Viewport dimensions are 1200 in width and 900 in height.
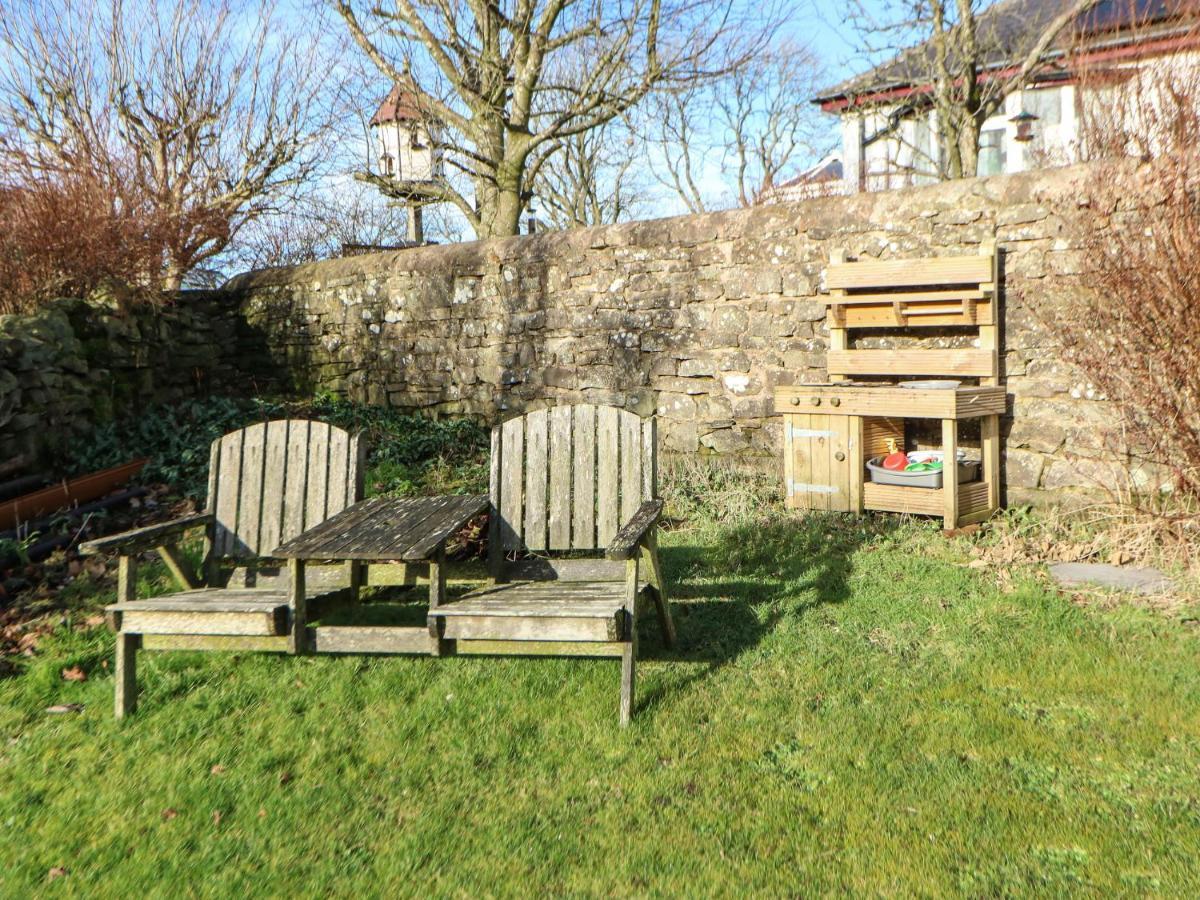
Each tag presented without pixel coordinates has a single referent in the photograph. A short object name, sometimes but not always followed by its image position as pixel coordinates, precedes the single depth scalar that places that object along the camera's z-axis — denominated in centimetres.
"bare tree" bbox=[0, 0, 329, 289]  980
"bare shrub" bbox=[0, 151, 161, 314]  694
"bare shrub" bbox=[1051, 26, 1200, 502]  432
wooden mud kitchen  517
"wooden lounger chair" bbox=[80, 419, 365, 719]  395
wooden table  327
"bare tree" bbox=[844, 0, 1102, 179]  925
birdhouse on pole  1096
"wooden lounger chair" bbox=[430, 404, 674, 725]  373
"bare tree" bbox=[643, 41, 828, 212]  1967
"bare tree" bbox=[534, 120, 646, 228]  2023
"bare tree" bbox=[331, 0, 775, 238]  996
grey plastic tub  525
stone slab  412
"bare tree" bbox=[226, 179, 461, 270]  1313
